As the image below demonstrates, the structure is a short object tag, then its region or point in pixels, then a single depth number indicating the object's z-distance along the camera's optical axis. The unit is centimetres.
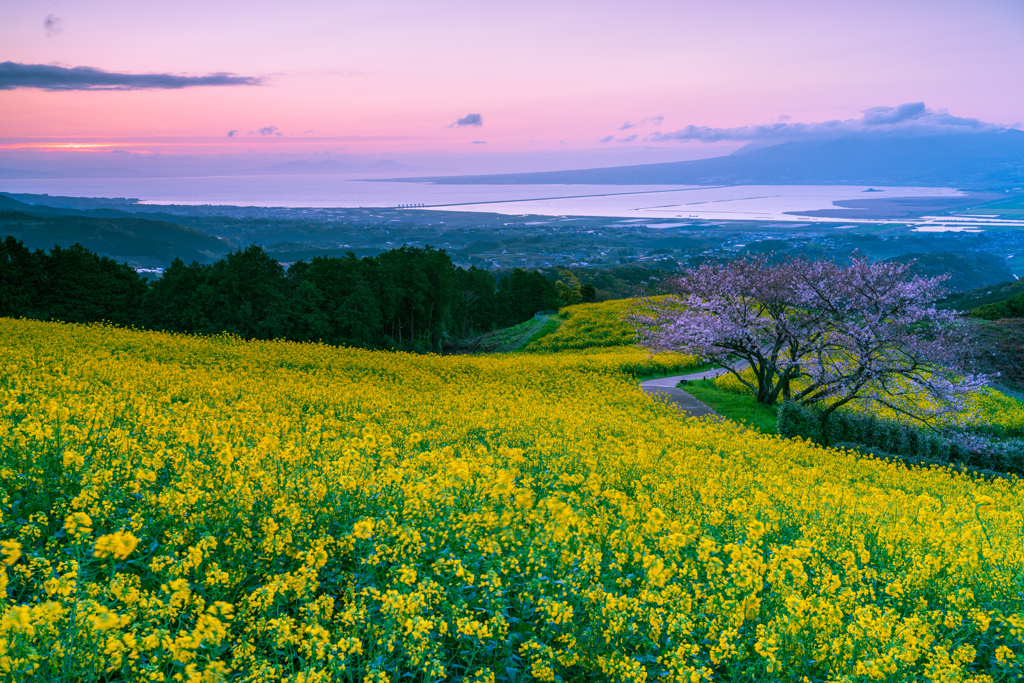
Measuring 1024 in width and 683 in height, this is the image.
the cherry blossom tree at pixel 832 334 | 2191
